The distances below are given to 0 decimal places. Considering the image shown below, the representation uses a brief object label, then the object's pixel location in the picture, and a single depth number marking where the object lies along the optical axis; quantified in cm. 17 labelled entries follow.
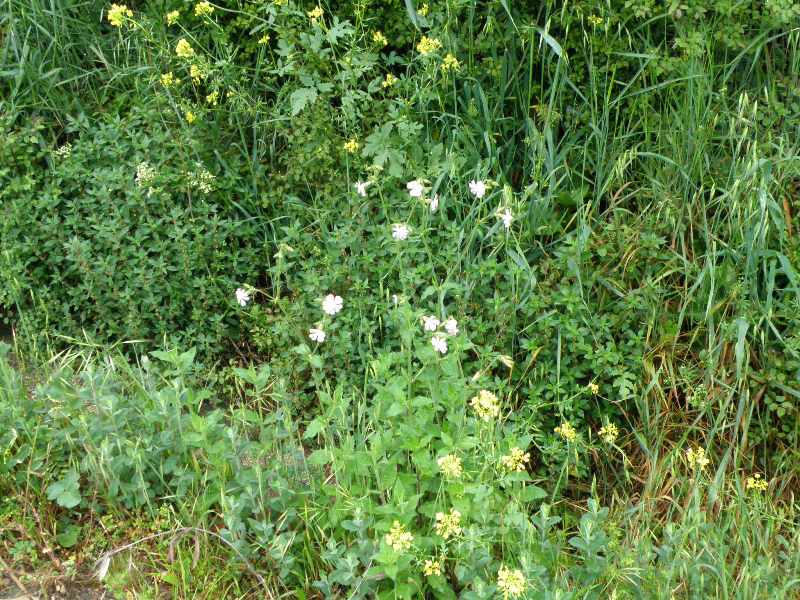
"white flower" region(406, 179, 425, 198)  322
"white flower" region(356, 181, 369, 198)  354
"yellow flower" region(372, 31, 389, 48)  393
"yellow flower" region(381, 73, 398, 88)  389
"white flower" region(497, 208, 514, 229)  315
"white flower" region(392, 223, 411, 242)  325
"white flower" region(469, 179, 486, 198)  328
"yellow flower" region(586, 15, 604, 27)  370
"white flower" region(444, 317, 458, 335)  279
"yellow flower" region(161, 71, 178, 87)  402
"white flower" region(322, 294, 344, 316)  320
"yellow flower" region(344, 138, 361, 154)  381
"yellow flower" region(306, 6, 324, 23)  373
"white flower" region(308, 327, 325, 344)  305
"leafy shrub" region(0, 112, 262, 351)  381
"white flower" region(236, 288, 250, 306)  321
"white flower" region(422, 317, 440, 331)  282
